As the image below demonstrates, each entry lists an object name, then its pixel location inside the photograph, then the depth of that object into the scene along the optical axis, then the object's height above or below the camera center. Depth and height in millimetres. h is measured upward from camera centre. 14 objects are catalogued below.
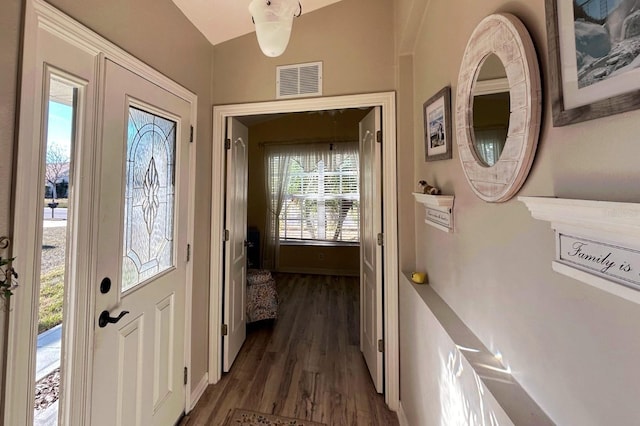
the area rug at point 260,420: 1735 -1290
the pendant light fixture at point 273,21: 1090 +850
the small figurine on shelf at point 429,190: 1314 +174
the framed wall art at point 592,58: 416 +295
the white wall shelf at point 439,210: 1163 +66
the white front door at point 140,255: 1218 -161
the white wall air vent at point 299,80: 1991 +1086
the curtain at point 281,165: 4840 +1111
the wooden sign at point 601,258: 408 -60
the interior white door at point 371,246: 1977 -178
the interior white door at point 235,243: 2178 -160
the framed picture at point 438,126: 1203 +484
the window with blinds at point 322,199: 4828 +460
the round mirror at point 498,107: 656 +346
